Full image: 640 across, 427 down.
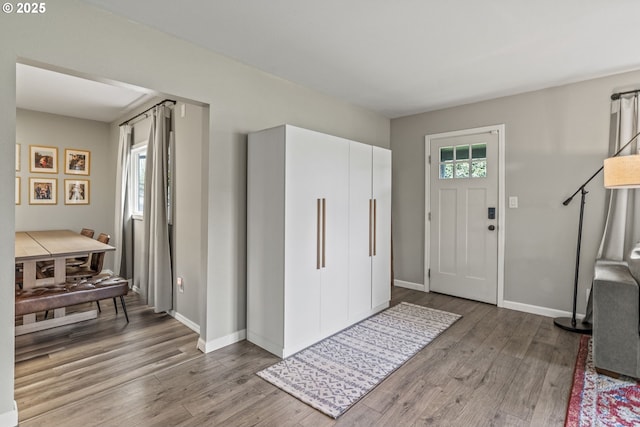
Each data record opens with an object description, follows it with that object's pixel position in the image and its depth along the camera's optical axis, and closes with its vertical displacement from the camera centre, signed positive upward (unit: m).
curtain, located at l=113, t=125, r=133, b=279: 4.81 -0.10
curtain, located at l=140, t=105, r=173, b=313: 3.66 -0.04
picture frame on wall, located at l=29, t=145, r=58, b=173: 4.95 +0.79
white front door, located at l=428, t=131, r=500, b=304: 3.97 -0.02
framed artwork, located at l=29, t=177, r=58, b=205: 4.97 +0.29
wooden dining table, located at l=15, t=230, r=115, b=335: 3.12 -0.47
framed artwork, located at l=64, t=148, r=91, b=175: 5.24 +0.80
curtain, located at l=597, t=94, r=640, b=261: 3.07 +0.08
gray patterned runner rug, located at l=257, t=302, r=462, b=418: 2.16 -1.19
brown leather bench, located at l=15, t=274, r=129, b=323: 2.82 -0.79
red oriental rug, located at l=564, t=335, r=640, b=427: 1.88 -1.18
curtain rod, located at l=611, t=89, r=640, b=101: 3.11 +1.18
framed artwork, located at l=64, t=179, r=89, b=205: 5.26 +0.30
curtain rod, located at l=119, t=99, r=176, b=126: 3.77 +1.29
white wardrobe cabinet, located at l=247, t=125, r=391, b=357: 2.67 -0.22
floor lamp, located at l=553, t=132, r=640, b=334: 2.50 +0.32
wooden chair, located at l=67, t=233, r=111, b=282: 3.90 -0.76
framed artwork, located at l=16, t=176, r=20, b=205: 4.83 +0.24
